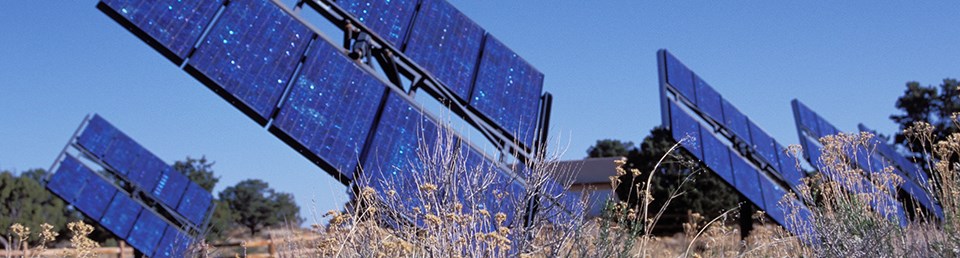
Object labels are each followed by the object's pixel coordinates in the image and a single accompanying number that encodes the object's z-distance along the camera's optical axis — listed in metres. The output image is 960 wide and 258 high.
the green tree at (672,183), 33.75
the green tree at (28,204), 35.62
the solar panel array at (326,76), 7.78
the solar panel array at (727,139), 12.80
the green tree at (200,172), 45.72
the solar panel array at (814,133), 16.28
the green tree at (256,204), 47.73
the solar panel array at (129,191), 14.96
